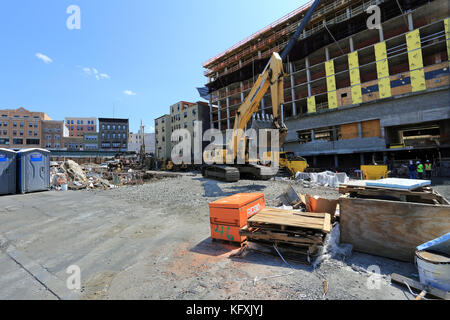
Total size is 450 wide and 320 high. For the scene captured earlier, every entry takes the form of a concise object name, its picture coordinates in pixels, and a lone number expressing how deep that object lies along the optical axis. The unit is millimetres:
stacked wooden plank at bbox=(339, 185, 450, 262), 3432
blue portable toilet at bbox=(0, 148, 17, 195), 11023
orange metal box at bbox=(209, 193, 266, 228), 4566
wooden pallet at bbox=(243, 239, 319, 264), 3666
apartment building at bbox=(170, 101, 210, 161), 50312
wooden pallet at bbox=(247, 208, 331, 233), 3773
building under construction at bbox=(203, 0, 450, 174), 20734
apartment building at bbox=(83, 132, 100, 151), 84150
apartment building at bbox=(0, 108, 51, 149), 69812
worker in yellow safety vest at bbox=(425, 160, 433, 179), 16359
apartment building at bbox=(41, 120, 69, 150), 74375
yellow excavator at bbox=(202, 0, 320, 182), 11746
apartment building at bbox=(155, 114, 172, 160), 59881
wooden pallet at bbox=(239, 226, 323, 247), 3607
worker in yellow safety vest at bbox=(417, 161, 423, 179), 15603
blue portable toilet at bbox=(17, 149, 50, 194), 11688
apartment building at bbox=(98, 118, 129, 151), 87000
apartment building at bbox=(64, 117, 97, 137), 89812
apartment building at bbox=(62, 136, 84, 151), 78875
